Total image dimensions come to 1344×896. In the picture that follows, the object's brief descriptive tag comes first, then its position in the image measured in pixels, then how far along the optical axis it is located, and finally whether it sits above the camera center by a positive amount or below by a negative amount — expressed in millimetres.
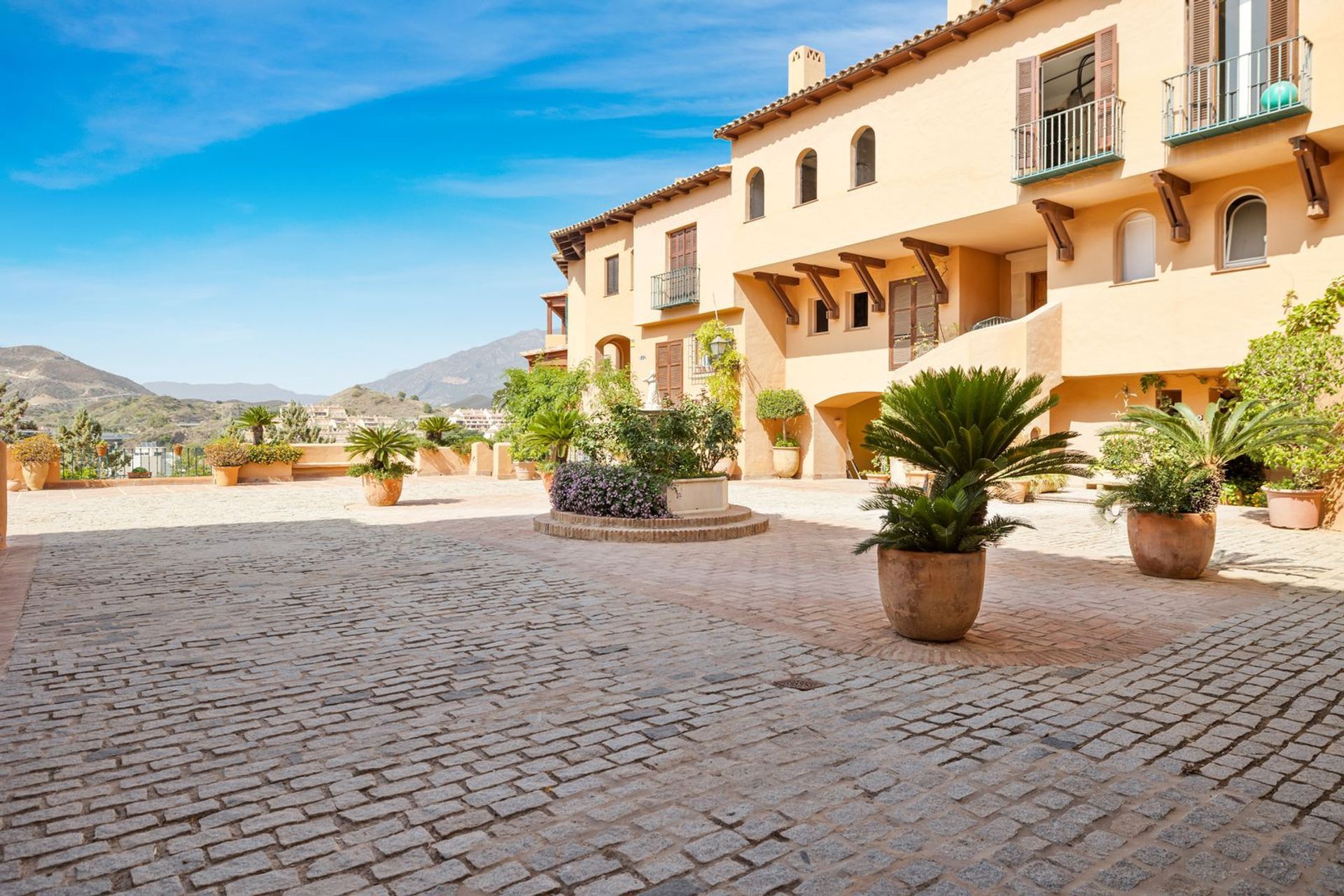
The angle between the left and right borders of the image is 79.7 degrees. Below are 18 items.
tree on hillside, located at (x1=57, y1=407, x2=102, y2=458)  24703 +345
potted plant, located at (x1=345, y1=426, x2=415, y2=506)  15547 -264
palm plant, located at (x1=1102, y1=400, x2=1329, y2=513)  7988 +202
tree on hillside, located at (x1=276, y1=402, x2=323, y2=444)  34875 +1012
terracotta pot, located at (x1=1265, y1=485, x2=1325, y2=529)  11680 -844
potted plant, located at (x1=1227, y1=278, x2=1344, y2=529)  11680 +973
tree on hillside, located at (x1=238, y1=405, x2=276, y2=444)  24453 +888
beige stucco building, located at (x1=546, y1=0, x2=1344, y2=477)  13227 +4884
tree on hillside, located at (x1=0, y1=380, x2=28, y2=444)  28953 +1378
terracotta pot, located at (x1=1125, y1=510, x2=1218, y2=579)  7711 -894
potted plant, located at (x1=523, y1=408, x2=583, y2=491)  16953 +382
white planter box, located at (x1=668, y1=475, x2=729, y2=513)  11250 -660
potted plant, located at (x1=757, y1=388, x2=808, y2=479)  22562 +996
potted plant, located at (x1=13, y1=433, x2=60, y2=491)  19469 -302
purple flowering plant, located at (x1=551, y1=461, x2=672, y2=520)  11031 -601
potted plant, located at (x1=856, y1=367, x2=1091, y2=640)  5293 -200
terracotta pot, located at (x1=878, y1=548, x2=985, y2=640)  5264 -926
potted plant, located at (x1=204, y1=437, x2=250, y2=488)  21375 -316
